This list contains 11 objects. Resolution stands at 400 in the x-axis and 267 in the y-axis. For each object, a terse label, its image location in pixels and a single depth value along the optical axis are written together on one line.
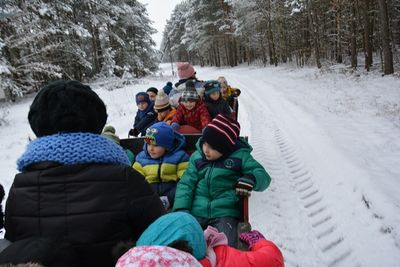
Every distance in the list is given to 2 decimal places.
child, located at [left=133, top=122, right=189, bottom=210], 3.90
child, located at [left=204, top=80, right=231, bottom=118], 6.11
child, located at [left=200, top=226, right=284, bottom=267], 1.86
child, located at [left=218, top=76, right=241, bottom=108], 8.02
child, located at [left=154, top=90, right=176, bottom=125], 6.10
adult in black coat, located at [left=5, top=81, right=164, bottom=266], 1.62
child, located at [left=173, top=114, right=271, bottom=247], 3.45
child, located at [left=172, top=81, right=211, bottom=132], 5.89
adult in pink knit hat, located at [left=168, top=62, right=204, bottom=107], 6.93
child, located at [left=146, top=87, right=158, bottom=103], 7.94
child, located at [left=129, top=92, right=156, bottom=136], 6.59
